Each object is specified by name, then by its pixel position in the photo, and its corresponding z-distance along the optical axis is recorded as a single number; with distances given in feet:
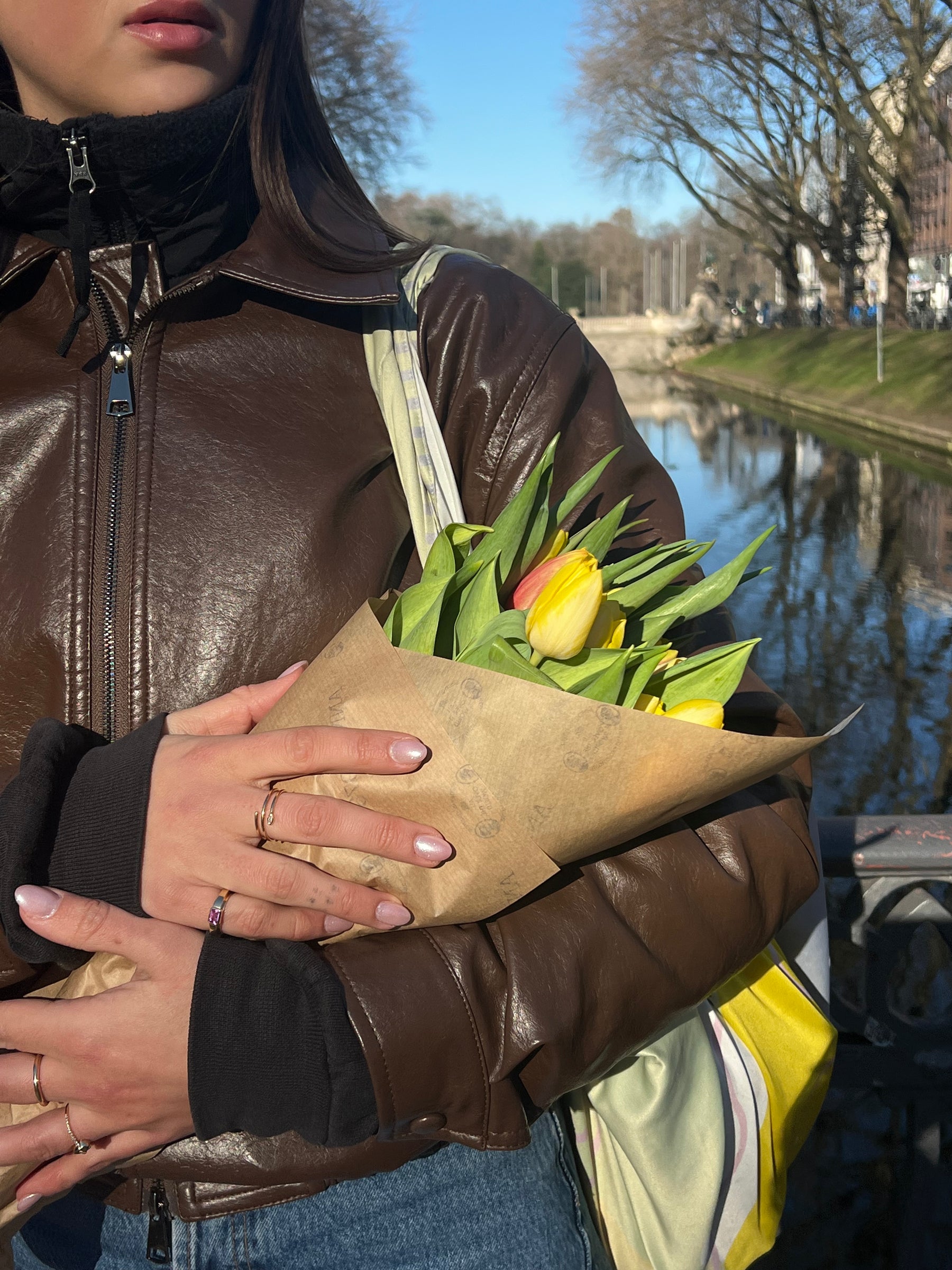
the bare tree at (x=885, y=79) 73.46
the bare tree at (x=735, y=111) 91.86
